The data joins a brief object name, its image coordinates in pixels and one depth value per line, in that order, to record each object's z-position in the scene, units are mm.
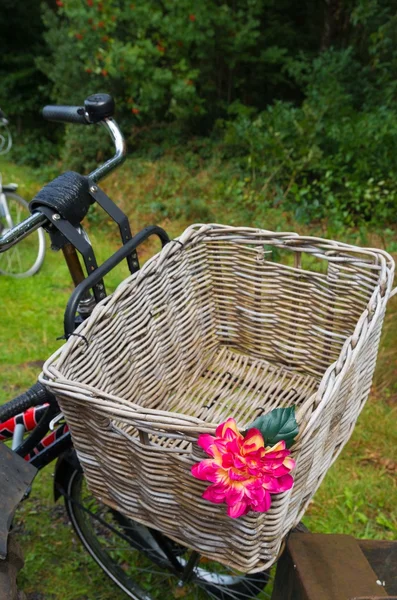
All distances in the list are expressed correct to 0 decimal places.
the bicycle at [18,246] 4102
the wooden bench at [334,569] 1228
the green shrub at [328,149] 4109
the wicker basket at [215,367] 1024
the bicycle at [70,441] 1285
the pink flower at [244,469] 885
